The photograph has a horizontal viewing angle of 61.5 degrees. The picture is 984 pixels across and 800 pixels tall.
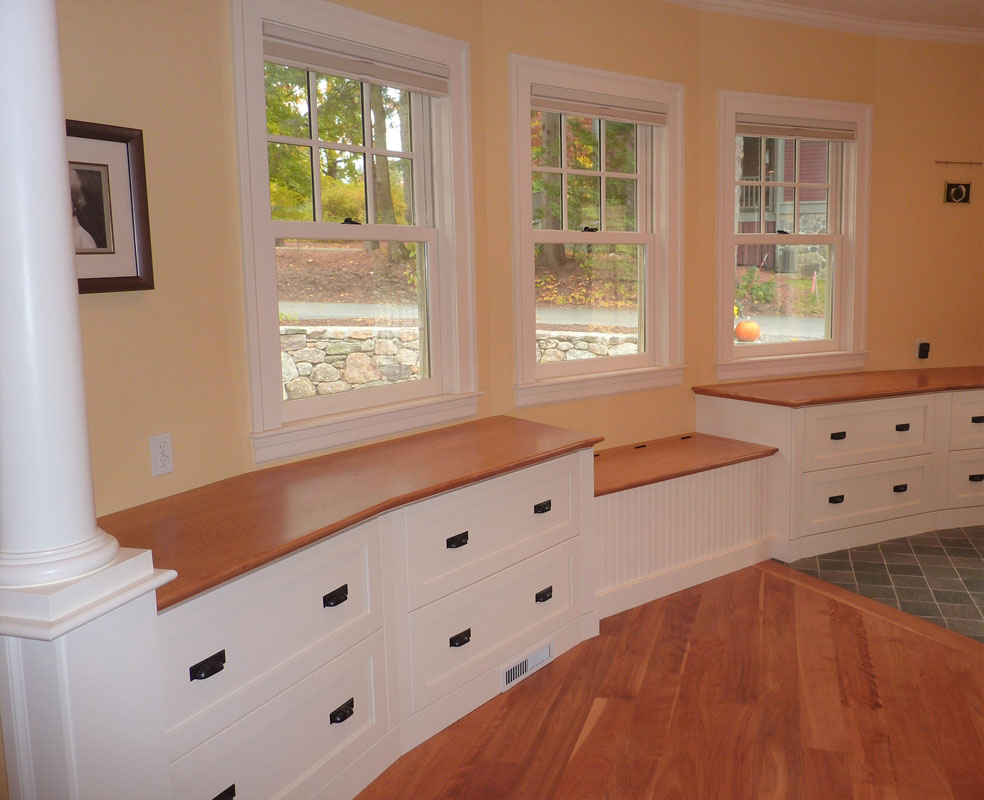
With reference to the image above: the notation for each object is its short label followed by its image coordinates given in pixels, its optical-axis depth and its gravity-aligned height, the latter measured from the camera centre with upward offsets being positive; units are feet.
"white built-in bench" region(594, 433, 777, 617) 10.64 -3.08
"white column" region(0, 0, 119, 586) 4.37 -0.15
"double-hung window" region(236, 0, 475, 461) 8.36 +0.81
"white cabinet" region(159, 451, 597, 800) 5.72 -2.89
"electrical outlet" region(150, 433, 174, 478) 7.37 -1.38
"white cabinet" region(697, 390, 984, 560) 12.51 -2.80
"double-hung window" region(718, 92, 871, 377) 13.71 +0.91
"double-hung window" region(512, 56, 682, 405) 11.39 +0.89
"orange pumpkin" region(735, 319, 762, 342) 14.20 -0.71
